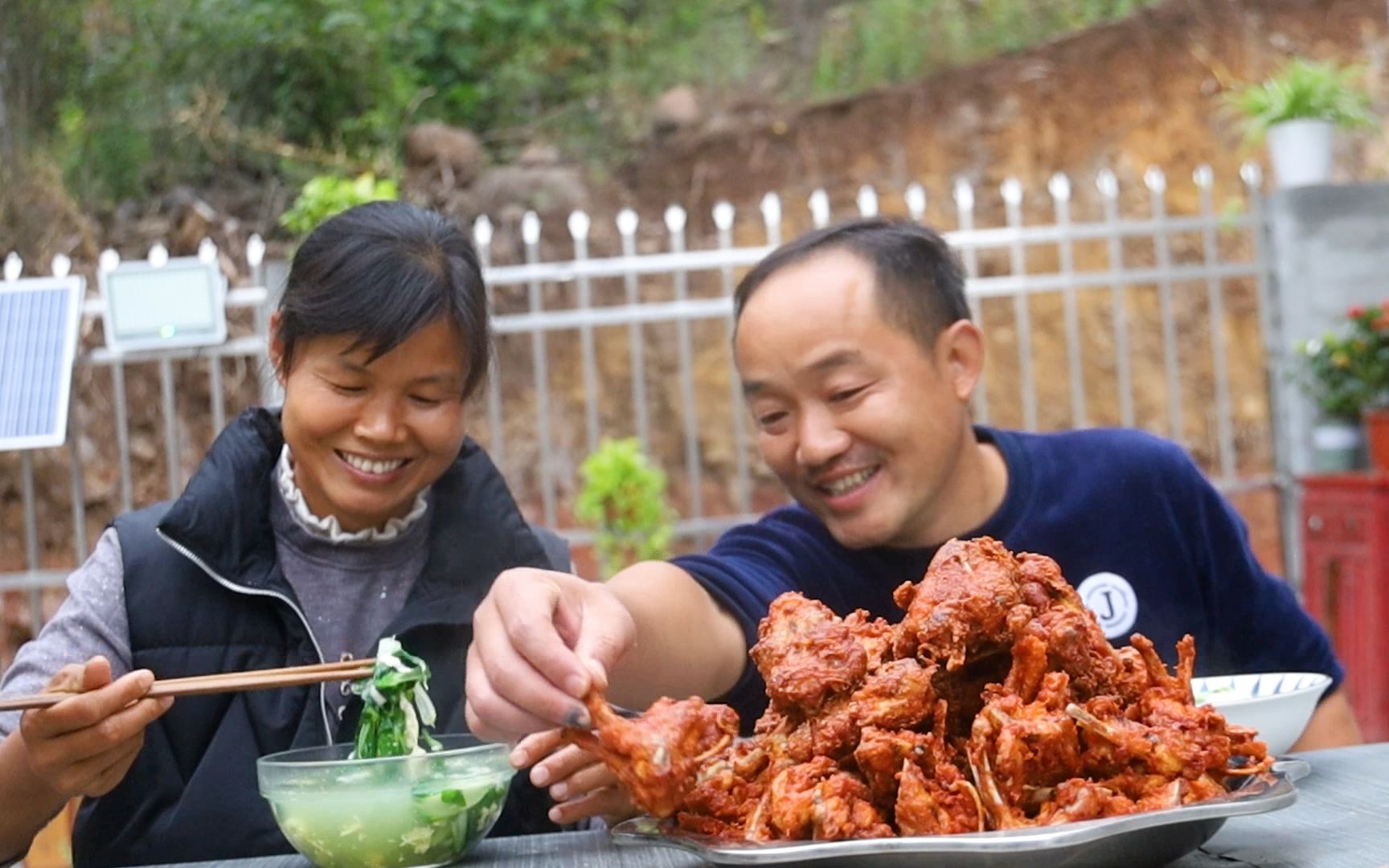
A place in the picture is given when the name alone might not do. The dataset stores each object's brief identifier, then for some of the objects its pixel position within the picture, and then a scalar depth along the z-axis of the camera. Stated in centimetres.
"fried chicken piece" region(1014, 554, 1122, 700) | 117
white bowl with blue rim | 151
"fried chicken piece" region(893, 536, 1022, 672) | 115
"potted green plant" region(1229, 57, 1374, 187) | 635
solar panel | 366
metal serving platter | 99
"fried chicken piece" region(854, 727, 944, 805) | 110
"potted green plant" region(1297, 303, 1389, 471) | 551
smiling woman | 206
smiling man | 191
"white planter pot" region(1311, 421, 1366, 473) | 583
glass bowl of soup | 133
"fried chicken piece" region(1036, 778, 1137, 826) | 107
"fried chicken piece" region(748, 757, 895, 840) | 108
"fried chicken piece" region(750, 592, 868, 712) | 117
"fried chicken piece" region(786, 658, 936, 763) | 113
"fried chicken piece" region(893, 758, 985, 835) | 107
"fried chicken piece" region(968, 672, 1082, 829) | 108
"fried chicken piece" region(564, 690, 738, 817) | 116
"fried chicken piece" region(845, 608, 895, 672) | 121
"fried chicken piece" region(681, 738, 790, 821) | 119
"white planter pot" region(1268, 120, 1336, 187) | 634
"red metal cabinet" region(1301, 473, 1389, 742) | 511
